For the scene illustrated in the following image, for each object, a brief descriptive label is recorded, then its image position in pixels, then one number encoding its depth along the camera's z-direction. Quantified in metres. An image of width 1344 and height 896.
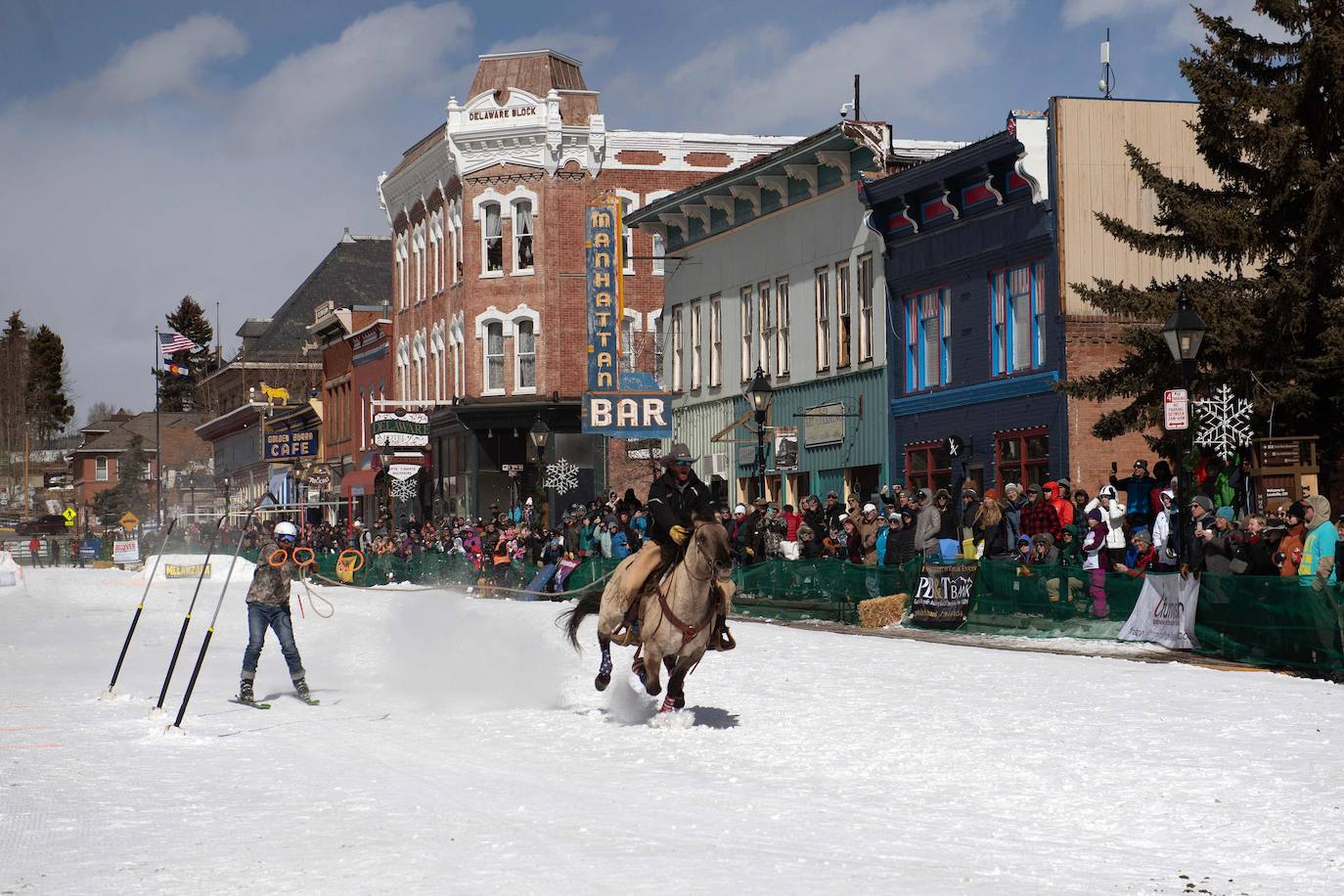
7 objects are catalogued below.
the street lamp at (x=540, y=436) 44.84
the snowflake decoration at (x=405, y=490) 62.84
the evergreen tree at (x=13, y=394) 137.38
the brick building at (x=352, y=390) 68.12
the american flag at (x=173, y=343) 73.94
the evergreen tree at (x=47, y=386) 153.00
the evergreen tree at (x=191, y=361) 152.62
